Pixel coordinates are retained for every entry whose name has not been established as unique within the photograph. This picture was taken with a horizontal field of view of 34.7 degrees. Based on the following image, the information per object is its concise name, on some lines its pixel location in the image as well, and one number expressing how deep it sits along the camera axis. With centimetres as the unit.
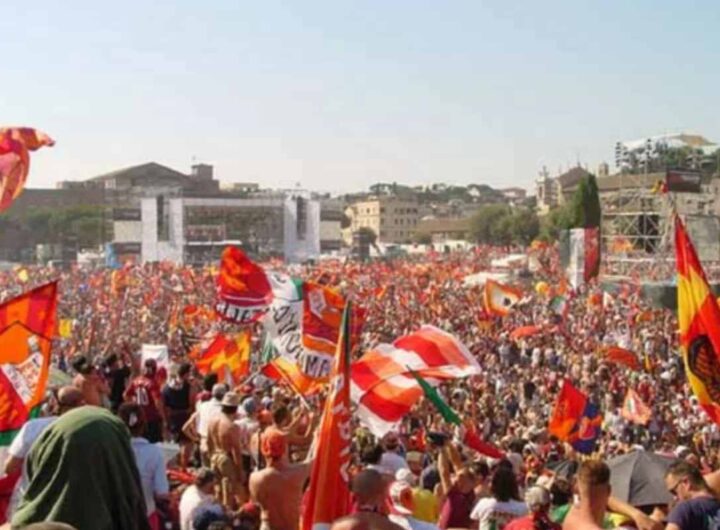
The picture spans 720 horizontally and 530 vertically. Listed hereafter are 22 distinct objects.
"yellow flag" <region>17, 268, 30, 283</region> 3907
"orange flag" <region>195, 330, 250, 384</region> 1521
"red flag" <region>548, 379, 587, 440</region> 1312
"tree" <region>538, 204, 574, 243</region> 10225
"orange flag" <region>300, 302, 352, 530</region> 514
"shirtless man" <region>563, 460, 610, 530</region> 447
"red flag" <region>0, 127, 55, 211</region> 1154
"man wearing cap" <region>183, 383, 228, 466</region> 812
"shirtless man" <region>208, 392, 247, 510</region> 739
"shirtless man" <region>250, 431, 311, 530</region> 575
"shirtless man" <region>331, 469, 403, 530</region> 425
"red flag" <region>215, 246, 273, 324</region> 1366
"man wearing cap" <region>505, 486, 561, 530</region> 474
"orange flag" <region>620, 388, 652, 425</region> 1538
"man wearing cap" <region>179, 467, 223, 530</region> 570
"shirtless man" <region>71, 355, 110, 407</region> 604
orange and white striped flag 863
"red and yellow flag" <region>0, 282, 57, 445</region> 654
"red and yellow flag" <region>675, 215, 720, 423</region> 705
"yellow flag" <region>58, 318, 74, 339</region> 2230
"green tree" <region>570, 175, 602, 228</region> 8031
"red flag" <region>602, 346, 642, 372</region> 2086
